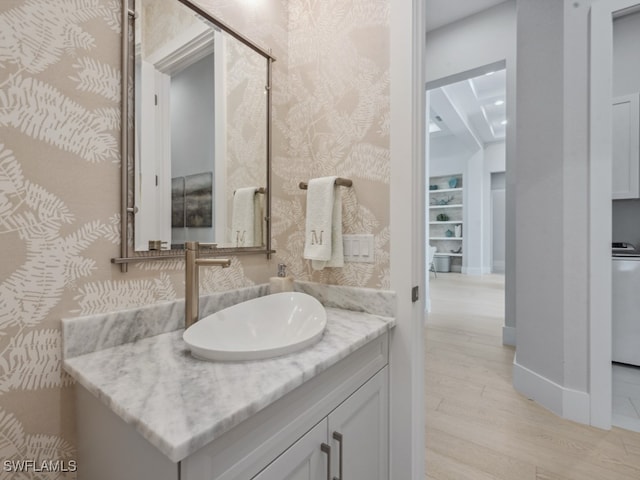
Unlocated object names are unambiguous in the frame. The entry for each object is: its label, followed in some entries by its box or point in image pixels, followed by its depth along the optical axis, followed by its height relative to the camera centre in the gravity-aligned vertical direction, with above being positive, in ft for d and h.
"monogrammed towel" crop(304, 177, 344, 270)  3.99 +0.21
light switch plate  3.93 -0.11
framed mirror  2.99 +1.26
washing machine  7.45 -1.69
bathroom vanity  1.70 -1.16
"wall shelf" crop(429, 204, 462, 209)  25.21 +2.90
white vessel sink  2.46 -0.92
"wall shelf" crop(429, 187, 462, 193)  25.20 +4.25
